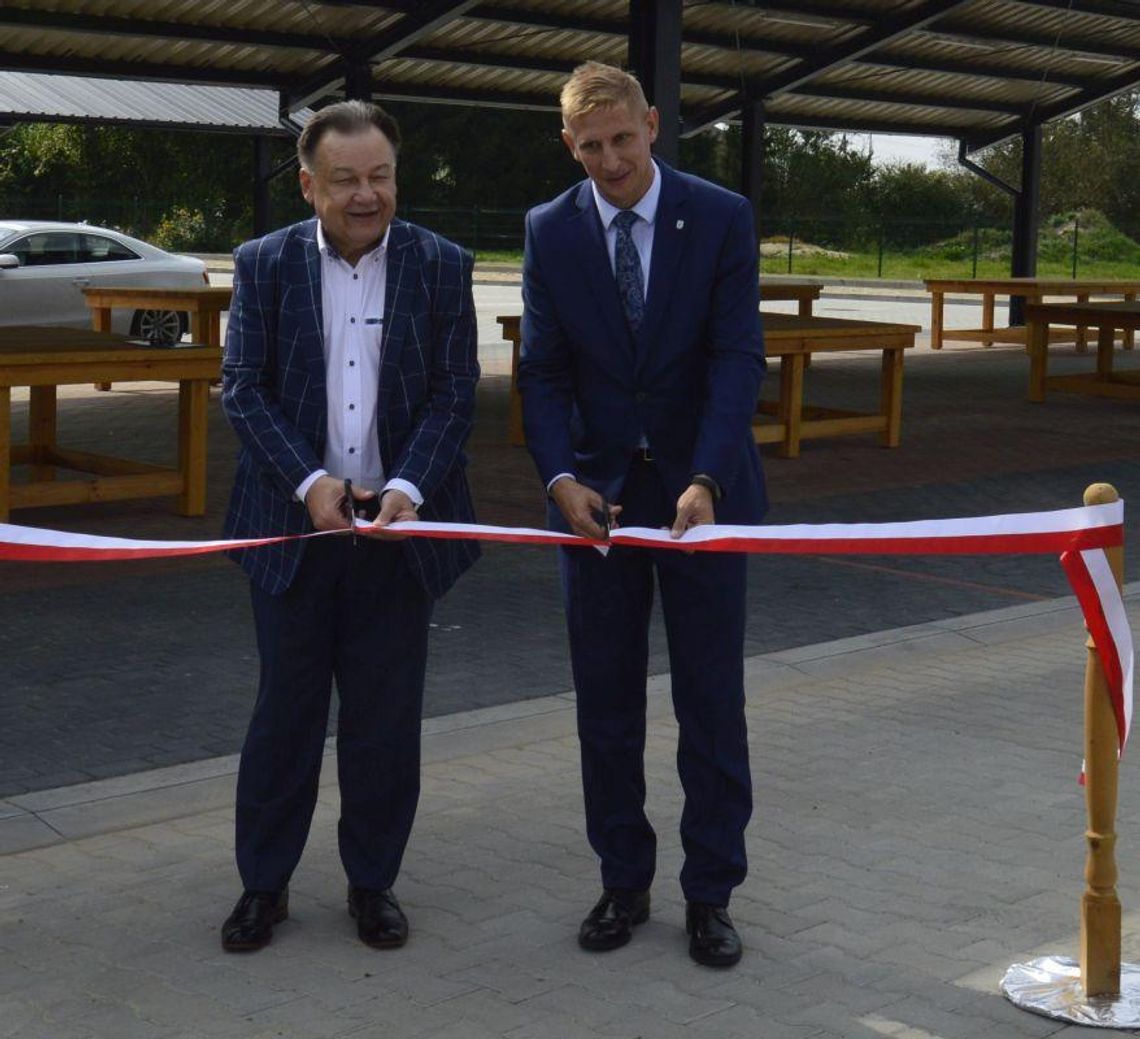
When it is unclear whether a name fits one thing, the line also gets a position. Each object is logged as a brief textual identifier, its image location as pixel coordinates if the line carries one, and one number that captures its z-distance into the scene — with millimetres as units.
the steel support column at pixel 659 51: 14461
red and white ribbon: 4195
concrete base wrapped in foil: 4055
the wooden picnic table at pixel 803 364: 13750
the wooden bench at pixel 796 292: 20406
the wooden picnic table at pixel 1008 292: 23375
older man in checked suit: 4277
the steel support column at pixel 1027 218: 26344
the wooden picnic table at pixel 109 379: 9859
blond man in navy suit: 4340
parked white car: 19656
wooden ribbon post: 4145
